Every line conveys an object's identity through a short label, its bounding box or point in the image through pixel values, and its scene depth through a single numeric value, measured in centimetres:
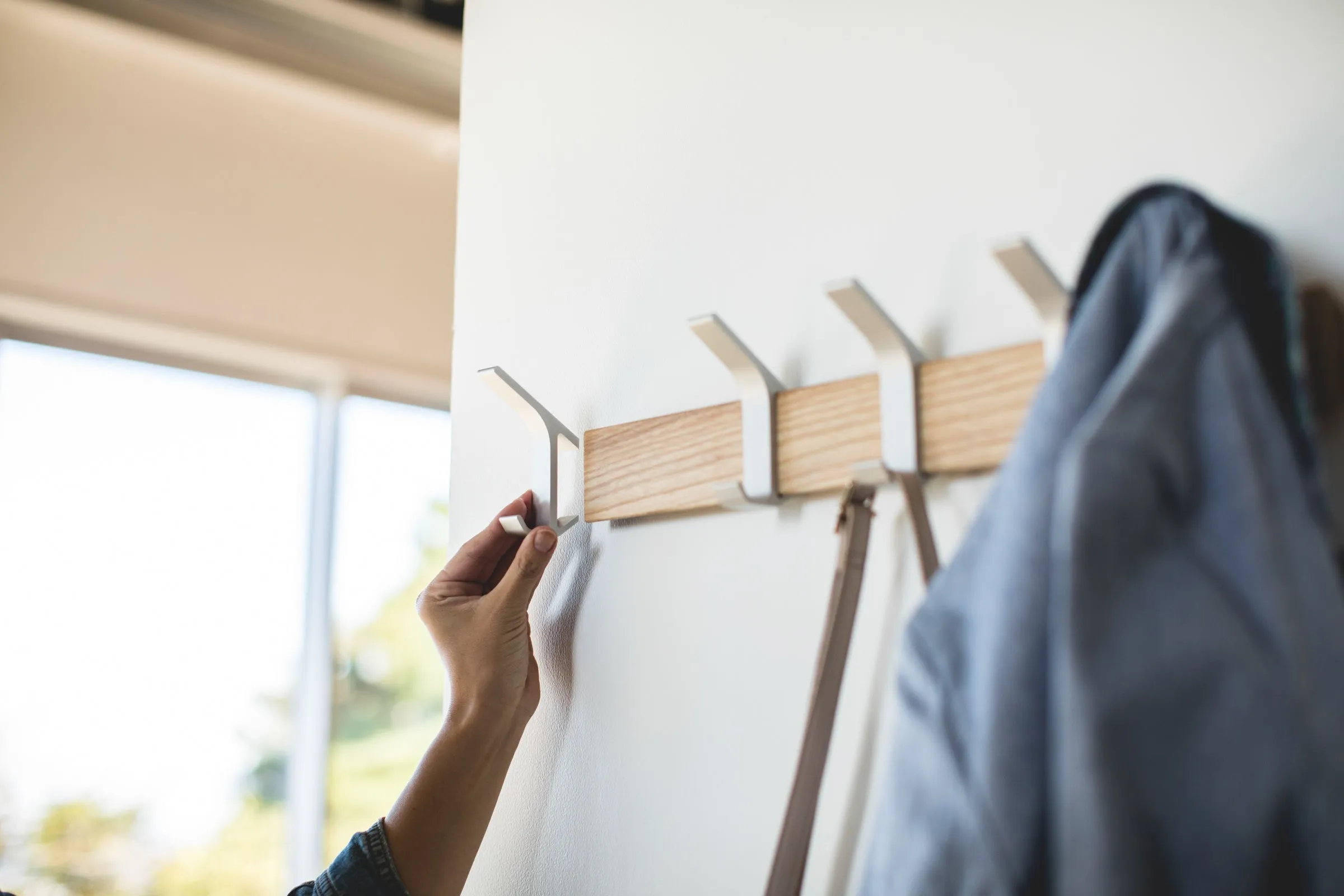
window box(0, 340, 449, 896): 241
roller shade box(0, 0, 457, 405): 243
